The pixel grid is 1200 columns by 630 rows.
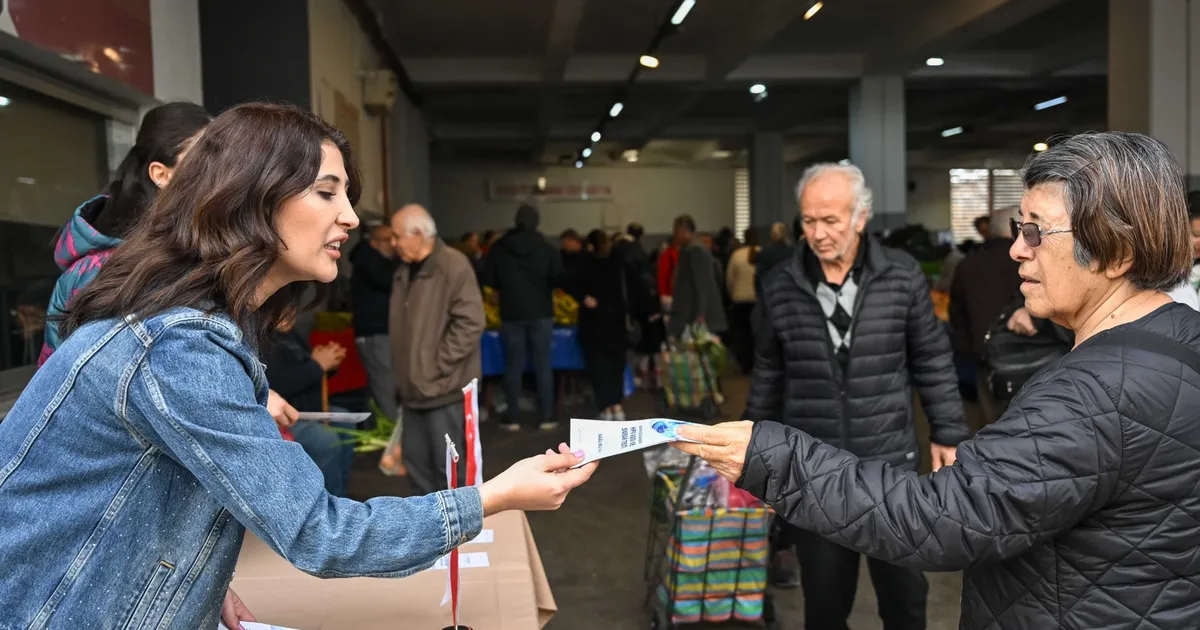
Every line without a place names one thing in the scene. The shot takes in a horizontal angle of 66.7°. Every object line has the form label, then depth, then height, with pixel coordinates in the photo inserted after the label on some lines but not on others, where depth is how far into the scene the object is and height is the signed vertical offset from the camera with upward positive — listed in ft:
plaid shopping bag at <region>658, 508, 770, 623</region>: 11.25 -3.59
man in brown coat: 13.78 -0.90
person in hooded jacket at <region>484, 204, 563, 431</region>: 23.71 -0.38
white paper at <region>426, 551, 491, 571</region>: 6.34 -1.97
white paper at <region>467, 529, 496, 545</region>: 6.89 -1.94
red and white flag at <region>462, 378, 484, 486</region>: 5.16 -0.87
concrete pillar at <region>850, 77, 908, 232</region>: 44.65 +6.65
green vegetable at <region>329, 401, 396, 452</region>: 15.76 -2.82
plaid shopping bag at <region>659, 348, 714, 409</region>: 26.03 -2.77
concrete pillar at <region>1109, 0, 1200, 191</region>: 22.13 +4.72
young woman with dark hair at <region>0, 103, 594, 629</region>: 3.49 -0.60
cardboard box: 5.64 -2.04
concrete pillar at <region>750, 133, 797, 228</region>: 63.26 +7.02
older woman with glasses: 4.10 -0.90
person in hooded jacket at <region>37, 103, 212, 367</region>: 6.50 +0.68
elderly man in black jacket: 8.79 -0.82
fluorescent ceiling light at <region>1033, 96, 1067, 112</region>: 56.39 +10.66
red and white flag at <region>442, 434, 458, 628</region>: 5.09 -1.57
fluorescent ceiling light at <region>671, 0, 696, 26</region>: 29.09 +8.78
